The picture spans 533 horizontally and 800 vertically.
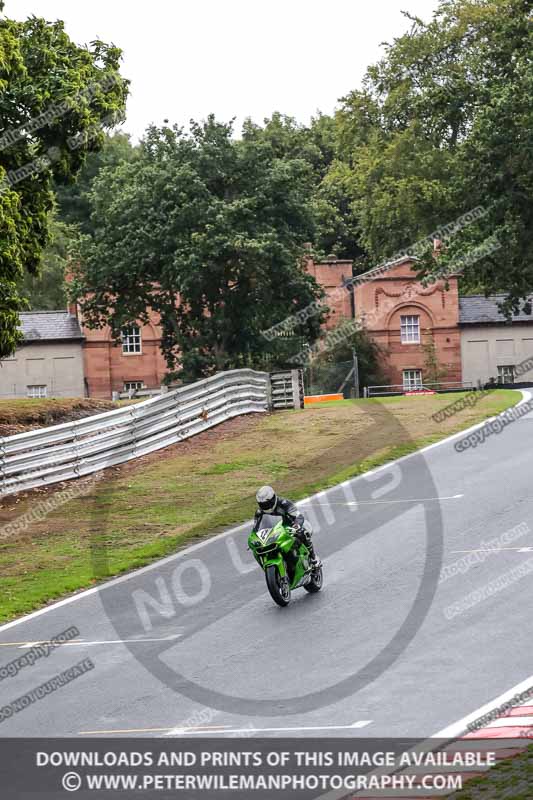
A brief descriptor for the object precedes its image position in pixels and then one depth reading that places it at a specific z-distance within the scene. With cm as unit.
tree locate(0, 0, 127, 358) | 2319
